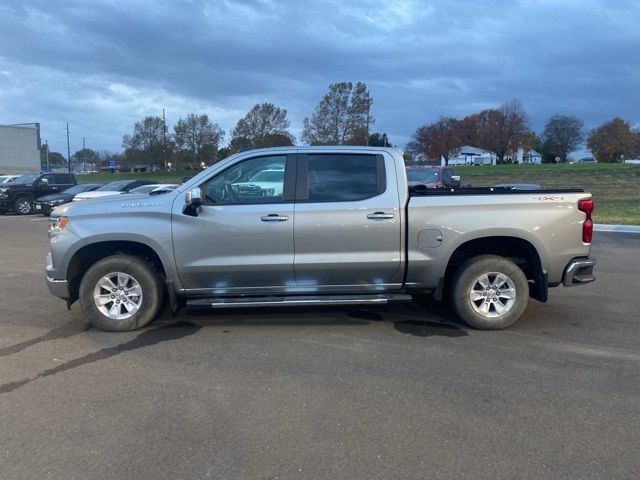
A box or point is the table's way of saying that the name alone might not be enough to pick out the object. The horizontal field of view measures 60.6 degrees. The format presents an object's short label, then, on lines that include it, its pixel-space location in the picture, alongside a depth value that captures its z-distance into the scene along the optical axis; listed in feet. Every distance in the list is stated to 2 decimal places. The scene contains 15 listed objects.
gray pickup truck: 18.15
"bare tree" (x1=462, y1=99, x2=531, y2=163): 277.03
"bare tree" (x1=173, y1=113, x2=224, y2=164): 249.34
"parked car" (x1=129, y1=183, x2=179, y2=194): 65.17
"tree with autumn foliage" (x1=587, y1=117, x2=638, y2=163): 317.83
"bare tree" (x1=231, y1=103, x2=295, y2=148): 213.46
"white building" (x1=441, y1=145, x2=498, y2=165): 310.65
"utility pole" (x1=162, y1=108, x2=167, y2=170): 251.19
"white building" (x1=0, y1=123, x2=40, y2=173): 164.45
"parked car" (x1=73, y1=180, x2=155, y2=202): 66.03
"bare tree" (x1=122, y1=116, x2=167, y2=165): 267.59
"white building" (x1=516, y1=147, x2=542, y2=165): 322.14
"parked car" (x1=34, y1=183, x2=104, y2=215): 68.85
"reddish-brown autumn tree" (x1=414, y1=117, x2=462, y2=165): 287.48
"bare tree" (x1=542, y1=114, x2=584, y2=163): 318.04
